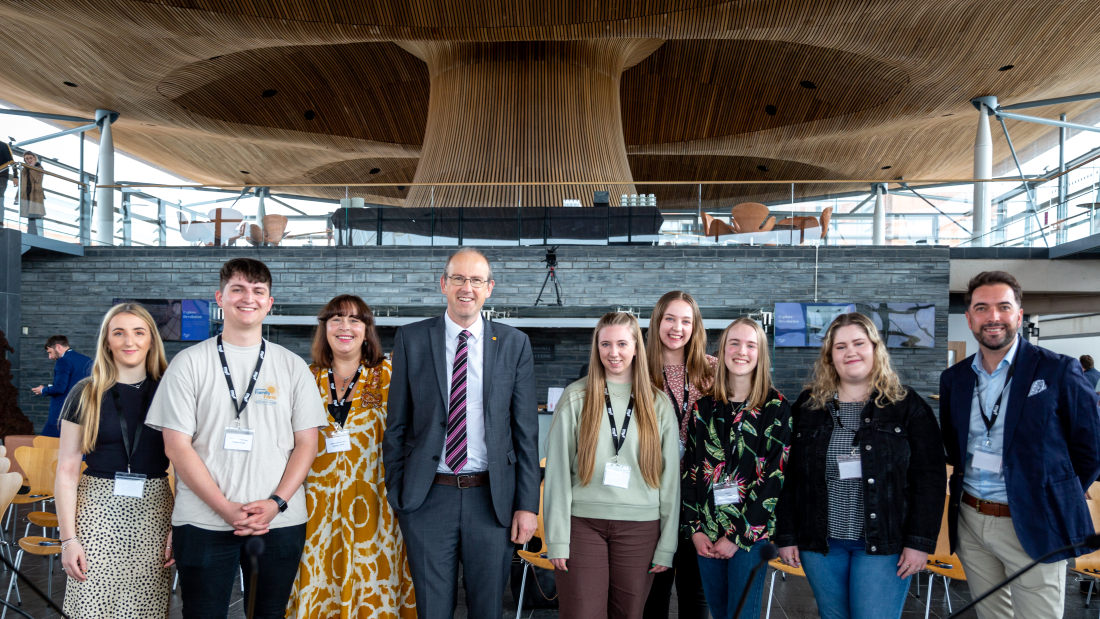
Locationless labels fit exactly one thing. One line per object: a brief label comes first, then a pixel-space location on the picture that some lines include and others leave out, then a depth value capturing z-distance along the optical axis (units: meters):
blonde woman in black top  2.44
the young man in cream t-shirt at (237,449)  2.32
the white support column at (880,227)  8.25
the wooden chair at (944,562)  3.24
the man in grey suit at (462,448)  2.42
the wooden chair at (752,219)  8.41
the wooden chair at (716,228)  8.38
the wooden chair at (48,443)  4.88
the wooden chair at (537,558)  3.40
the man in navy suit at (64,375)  5.94
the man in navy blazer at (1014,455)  2.28
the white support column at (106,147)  13.79
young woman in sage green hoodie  2.46
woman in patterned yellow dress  2.80
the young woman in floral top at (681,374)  2.69
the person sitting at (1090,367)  6.00
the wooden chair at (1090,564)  3.37
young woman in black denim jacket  2.31
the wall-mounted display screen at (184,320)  8.47
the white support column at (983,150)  13.10
